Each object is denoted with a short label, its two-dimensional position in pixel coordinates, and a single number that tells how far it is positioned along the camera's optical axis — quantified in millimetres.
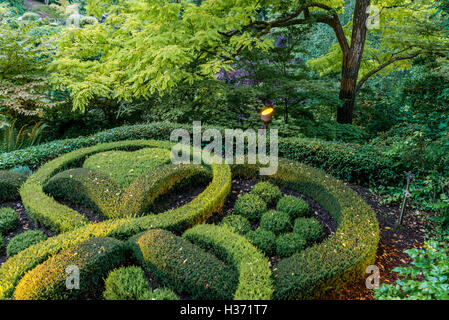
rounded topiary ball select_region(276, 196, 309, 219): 3729
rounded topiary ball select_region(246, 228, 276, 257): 3178
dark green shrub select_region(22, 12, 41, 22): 14105
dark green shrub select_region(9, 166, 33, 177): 4719
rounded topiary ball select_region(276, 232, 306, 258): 3111
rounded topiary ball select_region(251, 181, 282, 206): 4059
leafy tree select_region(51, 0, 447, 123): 5016
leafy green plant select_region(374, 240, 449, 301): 1884
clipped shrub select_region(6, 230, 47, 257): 3072
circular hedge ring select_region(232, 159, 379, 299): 2484
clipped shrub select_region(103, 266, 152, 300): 2498
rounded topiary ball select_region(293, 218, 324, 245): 3334
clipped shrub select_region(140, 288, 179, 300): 2412
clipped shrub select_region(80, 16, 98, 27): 13653
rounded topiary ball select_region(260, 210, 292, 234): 3461
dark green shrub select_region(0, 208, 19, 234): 3482
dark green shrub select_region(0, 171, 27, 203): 4141
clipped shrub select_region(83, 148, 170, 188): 4199
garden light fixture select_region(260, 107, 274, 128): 3982
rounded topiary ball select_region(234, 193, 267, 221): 3748
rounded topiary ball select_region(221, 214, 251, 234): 3449
